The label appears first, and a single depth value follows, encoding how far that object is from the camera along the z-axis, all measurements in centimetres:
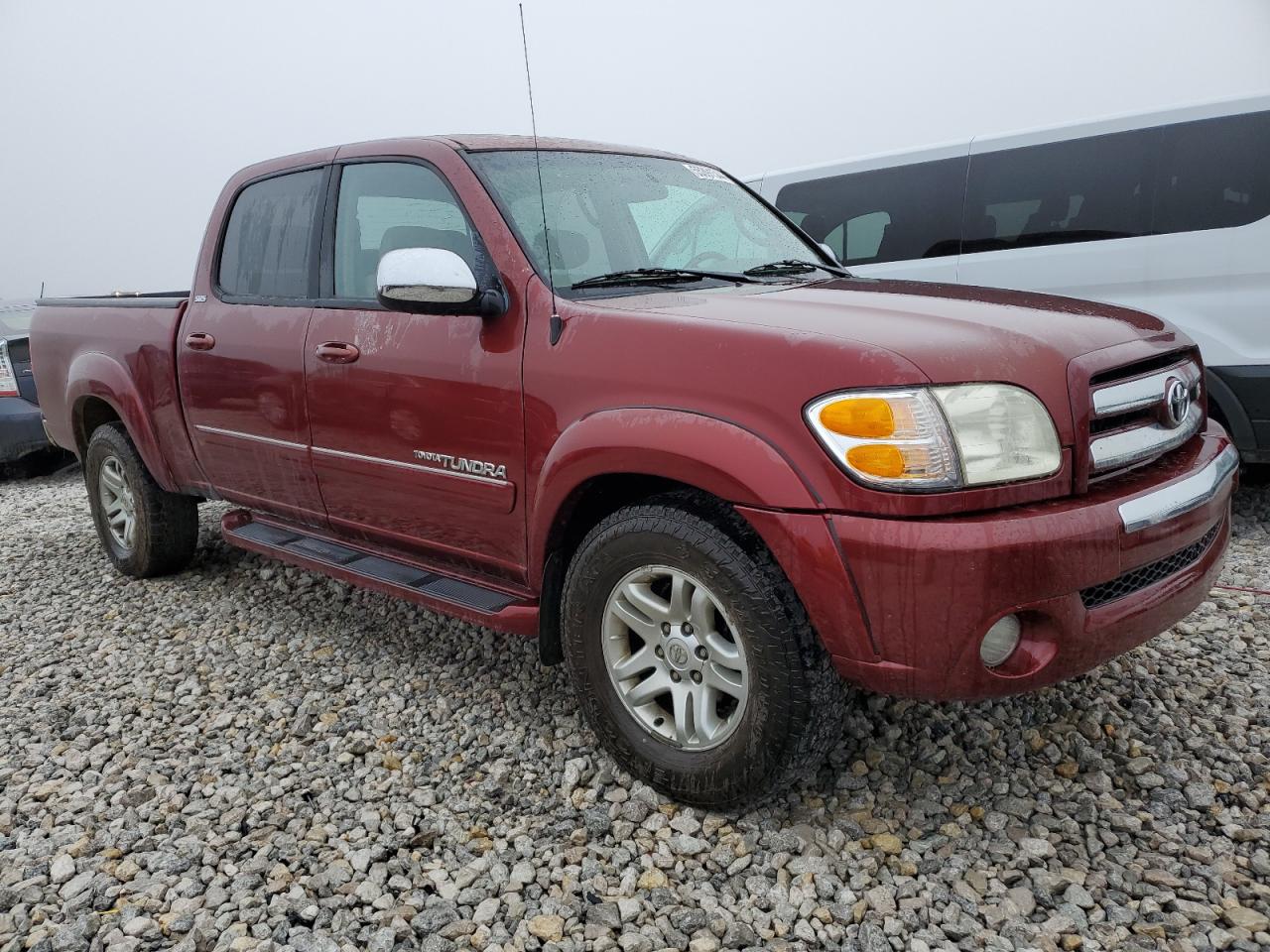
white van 470
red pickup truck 205
